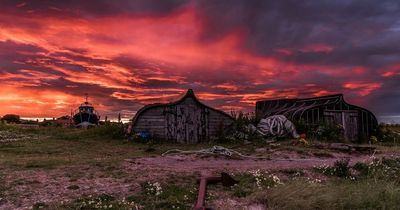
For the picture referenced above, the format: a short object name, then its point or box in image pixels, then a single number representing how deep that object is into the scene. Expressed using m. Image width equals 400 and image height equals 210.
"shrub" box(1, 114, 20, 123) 65.19
